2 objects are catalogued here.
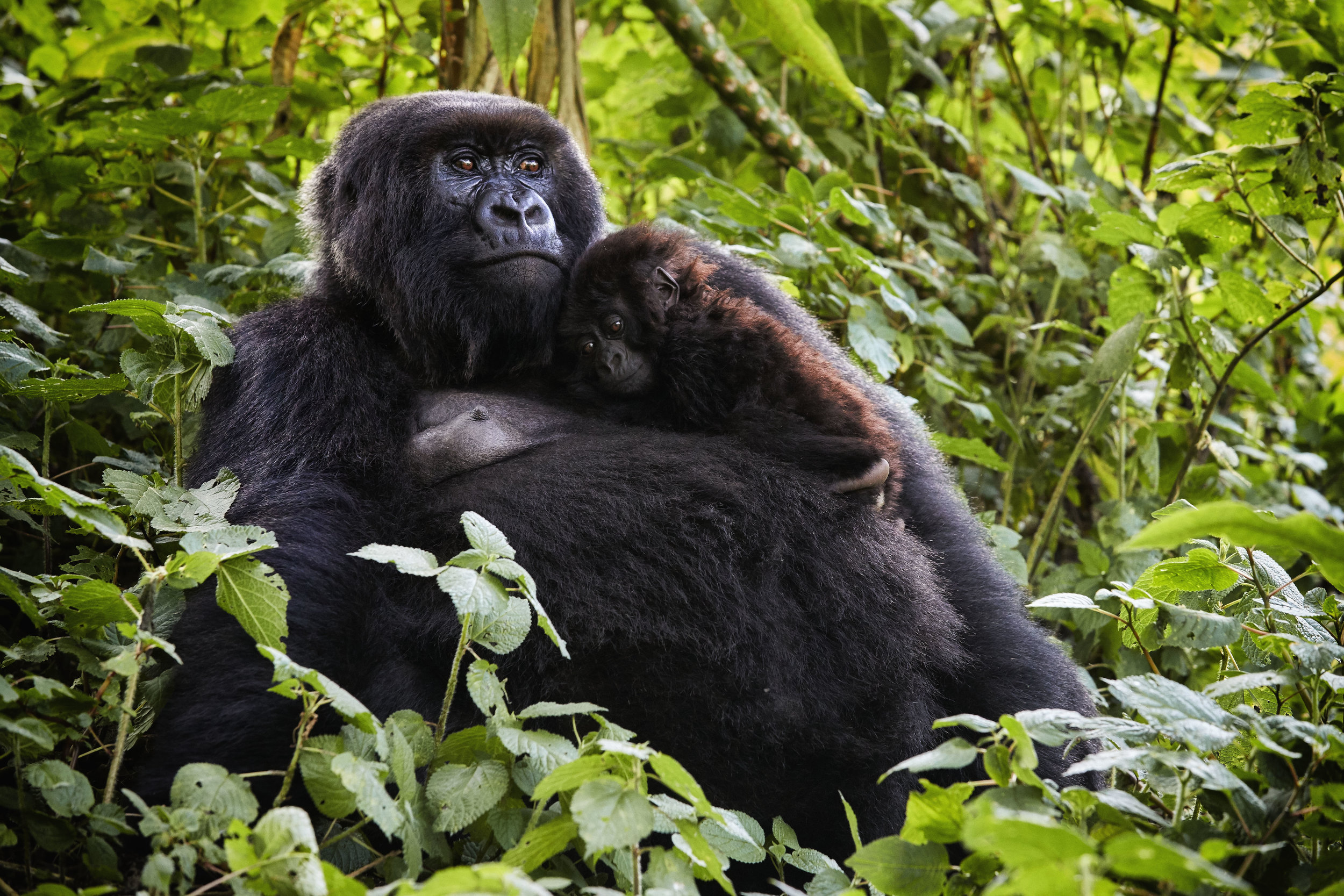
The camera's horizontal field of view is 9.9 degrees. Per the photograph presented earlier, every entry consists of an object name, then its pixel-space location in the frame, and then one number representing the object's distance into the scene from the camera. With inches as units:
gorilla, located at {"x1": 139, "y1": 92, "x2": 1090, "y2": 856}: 277.2
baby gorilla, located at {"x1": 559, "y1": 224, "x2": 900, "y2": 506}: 281.2
